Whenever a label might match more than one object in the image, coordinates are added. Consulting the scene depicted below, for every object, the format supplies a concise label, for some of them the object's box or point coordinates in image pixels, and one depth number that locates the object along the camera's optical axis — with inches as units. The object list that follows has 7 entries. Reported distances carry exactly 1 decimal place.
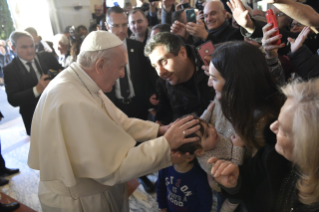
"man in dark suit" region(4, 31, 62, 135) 120.9
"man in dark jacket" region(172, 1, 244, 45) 113.1
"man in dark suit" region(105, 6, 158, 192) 122.6
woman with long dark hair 32.8
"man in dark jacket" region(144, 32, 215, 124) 85.7
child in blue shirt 66.4
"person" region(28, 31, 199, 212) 55.4
